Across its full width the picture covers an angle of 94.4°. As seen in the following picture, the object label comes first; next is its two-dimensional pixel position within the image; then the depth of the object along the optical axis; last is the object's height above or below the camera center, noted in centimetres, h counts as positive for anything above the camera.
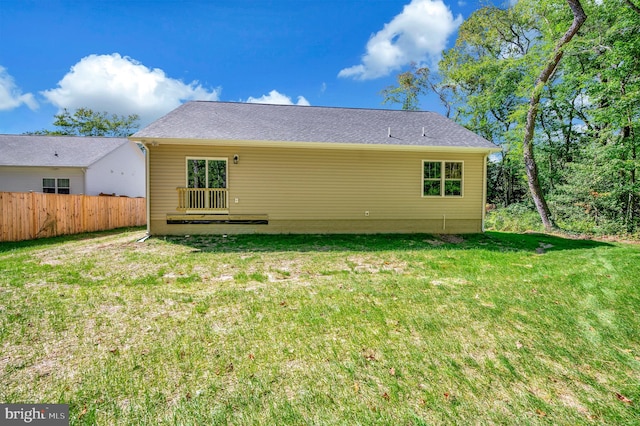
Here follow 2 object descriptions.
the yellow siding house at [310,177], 911 +82
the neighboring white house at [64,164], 1520 +184
